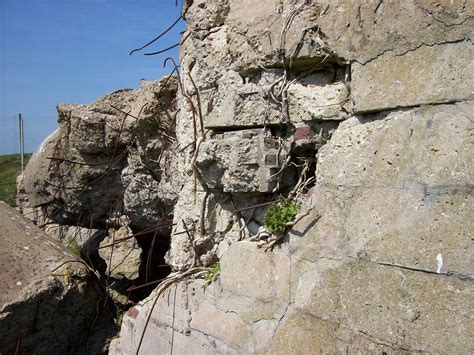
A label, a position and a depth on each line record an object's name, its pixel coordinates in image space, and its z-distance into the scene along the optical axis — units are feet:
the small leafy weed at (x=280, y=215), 7.00
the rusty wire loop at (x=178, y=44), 9.79
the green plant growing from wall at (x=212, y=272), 8.22
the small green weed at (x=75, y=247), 19.63
